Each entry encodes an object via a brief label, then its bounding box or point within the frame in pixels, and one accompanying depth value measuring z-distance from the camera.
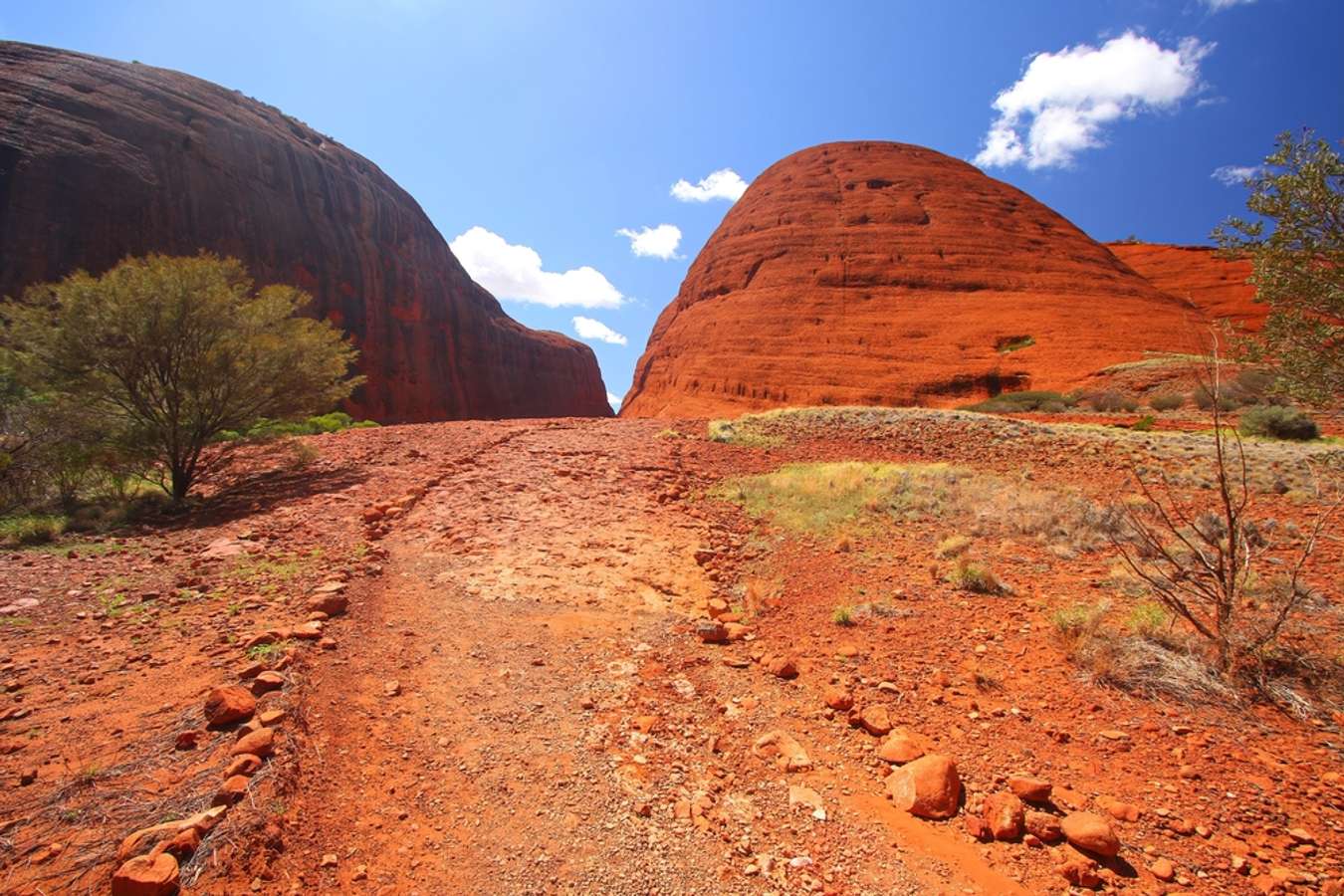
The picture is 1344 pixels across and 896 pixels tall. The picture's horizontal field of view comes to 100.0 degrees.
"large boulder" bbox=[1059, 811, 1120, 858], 2.47
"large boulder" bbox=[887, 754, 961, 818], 2.82
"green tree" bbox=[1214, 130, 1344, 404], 5.23
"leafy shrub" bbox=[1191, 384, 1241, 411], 17.83
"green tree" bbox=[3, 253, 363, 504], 8.99
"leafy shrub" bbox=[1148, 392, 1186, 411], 19.39
